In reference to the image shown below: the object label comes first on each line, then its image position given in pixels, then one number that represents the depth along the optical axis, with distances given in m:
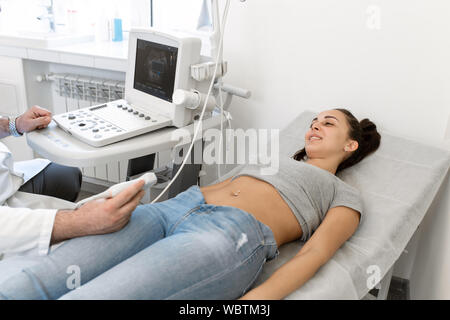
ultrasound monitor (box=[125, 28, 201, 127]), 1.58
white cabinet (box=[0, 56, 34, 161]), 2.37
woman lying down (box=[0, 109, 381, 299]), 1.04
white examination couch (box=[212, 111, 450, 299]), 1.15
